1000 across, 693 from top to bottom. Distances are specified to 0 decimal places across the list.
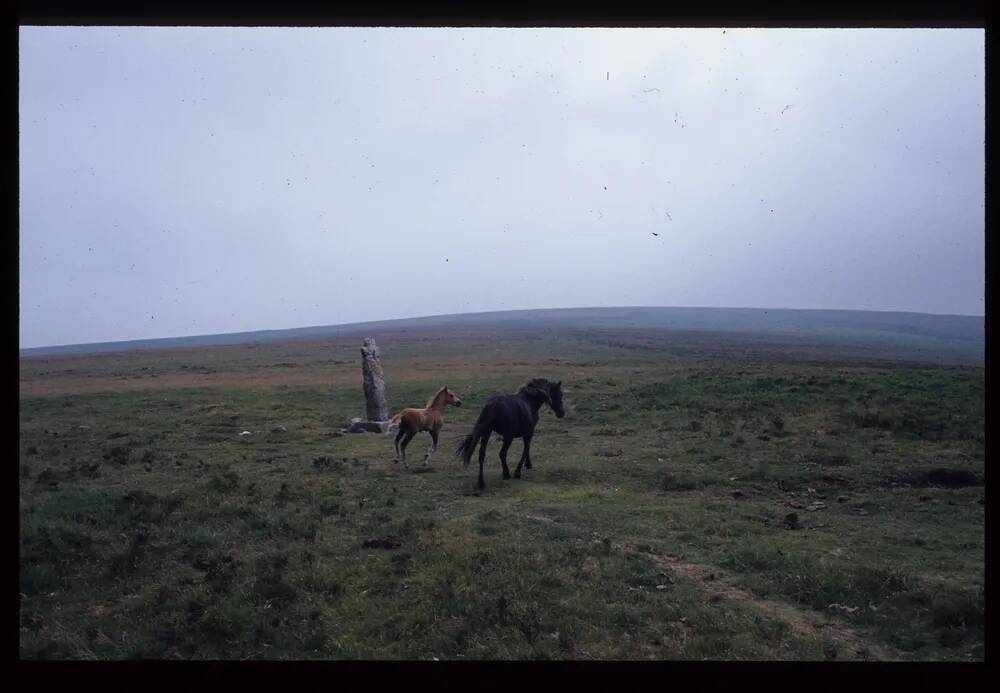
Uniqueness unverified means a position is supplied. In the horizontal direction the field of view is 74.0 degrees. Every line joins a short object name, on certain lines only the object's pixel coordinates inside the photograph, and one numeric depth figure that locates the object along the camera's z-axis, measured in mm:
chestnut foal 14344
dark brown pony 12570
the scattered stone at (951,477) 11656
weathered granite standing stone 18281
